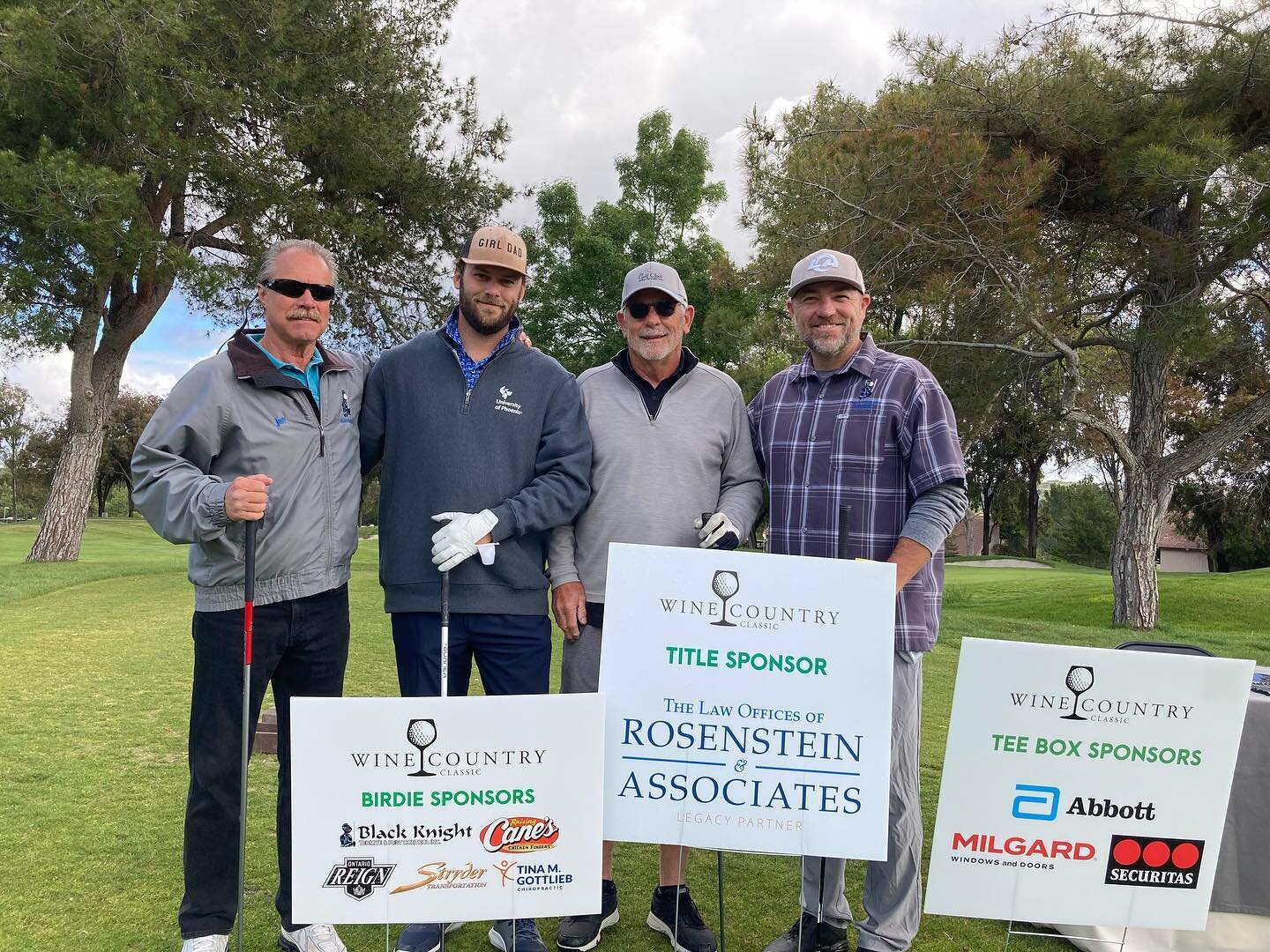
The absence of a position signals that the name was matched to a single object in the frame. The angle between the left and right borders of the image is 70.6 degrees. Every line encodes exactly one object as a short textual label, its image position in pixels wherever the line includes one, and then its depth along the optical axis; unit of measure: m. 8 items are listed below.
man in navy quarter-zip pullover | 2.87
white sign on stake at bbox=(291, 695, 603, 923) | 2.26
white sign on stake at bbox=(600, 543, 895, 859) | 2.39
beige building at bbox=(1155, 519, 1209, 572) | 48.44
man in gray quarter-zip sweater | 3.02
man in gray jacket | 2.56
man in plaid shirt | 2.83
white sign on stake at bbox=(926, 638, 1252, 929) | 2.35
